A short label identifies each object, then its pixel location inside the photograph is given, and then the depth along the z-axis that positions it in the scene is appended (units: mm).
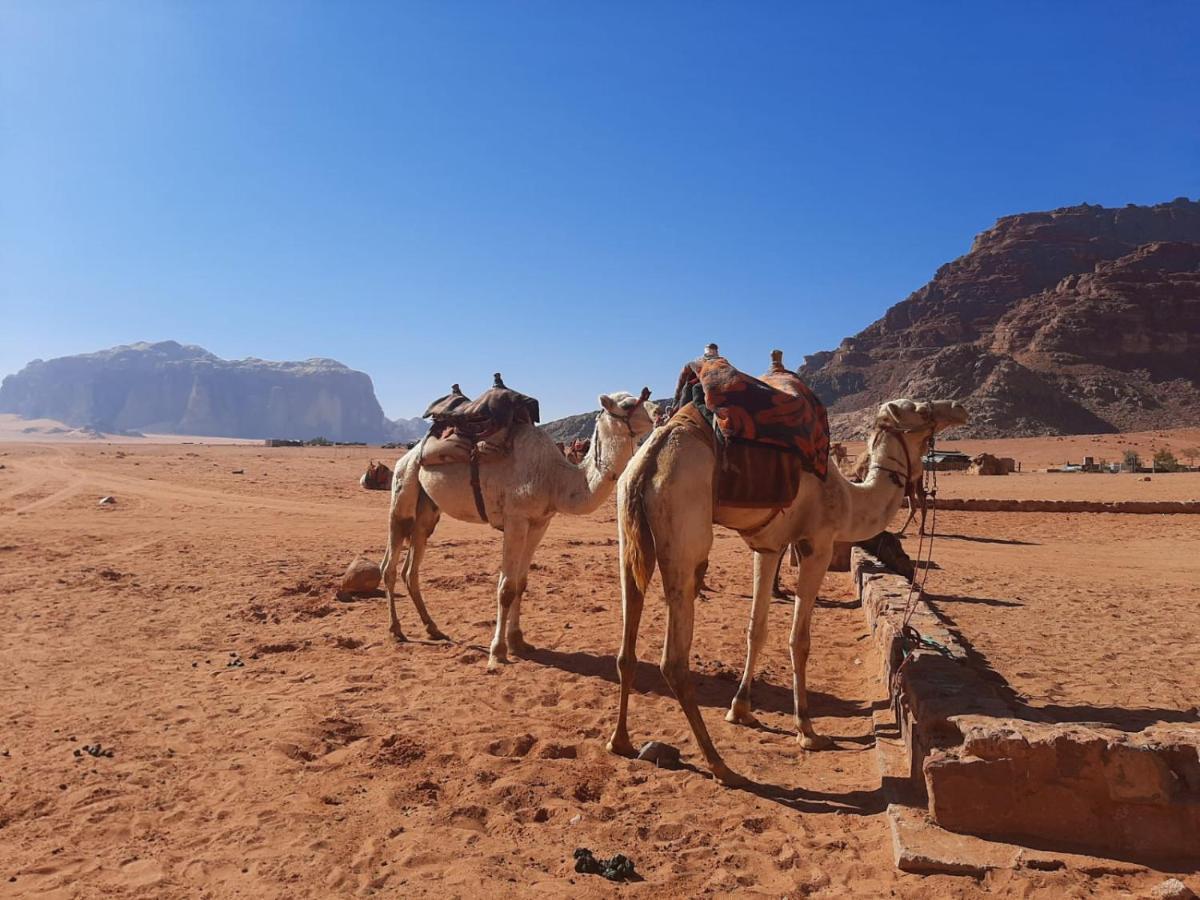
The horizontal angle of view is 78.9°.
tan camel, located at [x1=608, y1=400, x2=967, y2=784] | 4758
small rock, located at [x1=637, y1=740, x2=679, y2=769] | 4977
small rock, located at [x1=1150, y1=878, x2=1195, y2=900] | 3180
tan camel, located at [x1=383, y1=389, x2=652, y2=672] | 6855
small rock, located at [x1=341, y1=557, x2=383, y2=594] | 10469
